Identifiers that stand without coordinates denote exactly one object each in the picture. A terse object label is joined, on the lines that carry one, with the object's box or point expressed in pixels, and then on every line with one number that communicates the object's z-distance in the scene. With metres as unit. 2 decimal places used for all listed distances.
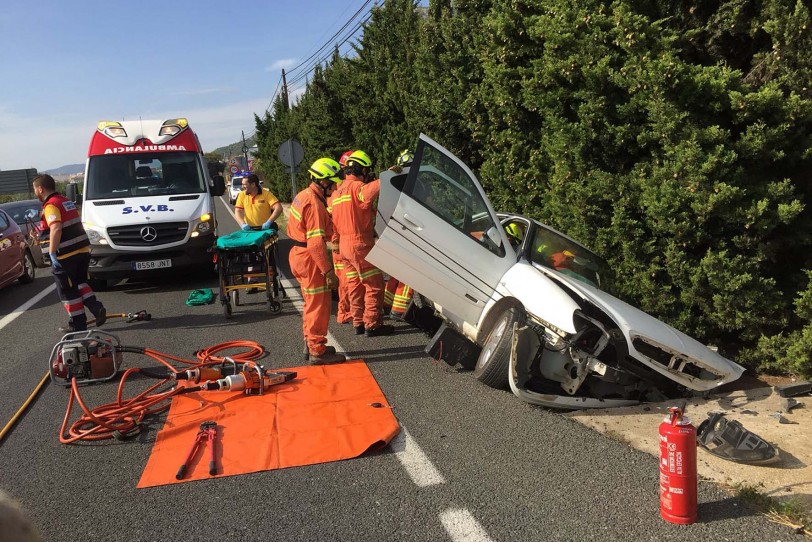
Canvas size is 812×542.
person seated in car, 5.61
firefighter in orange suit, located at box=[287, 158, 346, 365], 5.66
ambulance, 9.41
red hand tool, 3.77
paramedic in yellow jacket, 8.83
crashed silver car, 4.51
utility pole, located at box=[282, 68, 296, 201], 16.38
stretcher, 7.67
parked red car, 10.21
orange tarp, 3.91
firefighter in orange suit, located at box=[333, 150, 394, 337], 6.38
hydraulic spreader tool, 4.73
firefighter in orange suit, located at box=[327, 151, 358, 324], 7.04
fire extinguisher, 3.04
